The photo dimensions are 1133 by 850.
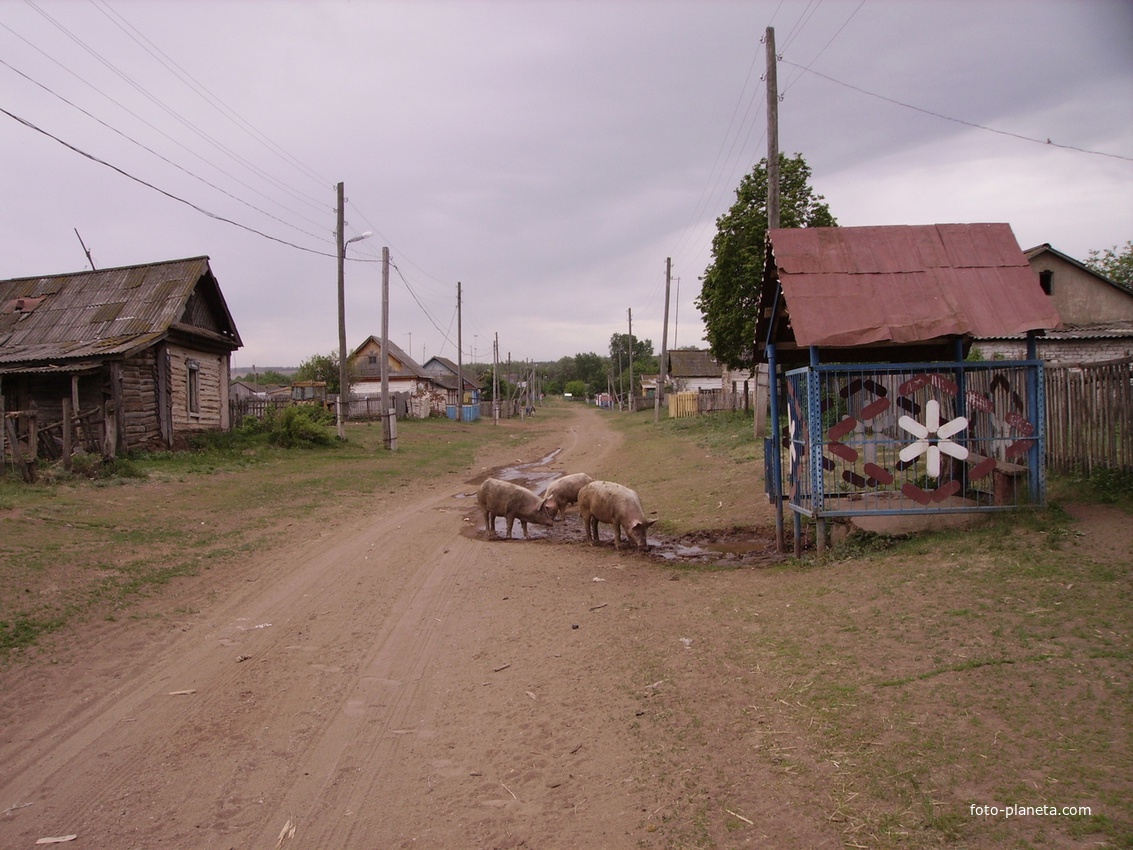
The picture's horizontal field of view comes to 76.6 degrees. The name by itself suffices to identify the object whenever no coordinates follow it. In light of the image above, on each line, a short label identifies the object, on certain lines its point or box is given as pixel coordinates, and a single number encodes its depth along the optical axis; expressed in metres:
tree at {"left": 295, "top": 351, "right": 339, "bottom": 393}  60.06
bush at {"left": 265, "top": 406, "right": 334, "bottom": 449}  24.45
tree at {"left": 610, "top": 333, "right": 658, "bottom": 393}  112.14
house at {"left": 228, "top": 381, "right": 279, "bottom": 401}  70.53
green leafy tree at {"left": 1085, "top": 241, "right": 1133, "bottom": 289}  42.58
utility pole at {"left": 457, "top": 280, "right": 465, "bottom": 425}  48.52
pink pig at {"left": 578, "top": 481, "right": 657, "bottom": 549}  10.79
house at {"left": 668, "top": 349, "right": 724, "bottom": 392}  60.50
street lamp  27.95
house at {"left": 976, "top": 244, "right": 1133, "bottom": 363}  28.83
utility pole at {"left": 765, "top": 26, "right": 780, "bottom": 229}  17.98
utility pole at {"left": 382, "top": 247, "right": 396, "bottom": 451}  27.28
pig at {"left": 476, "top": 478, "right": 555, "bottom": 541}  12.23
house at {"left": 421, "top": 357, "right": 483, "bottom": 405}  65.44
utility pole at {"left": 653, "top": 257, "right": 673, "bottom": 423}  45.31
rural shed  8.39
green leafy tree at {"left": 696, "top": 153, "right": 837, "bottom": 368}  26.59
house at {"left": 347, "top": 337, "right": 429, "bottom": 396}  55.38
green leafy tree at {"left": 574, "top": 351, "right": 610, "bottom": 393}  131.50
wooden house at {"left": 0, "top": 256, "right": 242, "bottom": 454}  18.73
